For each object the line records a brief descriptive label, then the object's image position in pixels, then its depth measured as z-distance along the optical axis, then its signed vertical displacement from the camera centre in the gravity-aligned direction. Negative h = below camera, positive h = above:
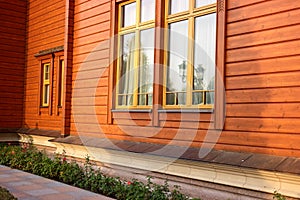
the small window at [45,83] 11.01 +0.76
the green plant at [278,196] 4.18 -0.95
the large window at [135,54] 6.60 +1.05
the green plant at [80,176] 5.46 -1.23
